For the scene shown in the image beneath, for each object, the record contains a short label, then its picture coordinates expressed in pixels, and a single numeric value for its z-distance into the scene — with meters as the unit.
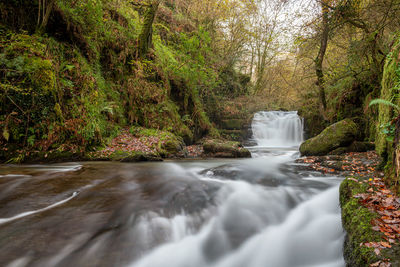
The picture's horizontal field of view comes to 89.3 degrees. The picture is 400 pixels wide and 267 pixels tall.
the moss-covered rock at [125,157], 5.83
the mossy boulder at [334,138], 6.83
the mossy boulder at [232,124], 13.64
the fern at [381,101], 2.34
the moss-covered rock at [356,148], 6.66
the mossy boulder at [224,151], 8.47
